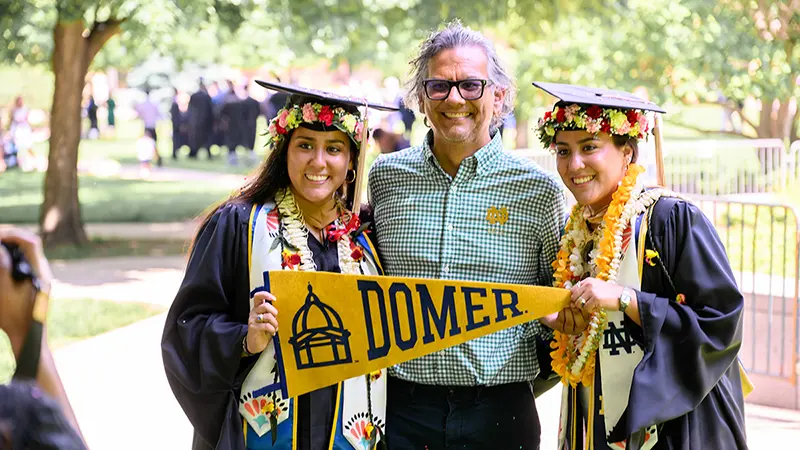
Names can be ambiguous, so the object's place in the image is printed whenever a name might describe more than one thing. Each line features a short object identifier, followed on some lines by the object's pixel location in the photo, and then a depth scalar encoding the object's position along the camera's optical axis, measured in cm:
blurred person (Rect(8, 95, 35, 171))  3100
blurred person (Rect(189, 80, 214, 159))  3200
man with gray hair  402
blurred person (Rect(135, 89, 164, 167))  3061
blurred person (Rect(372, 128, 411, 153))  1262
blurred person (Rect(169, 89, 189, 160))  3241
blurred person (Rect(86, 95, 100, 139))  3944
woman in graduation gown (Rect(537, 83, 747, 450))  354
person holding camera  207
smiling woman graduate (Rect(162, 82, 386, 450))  375
